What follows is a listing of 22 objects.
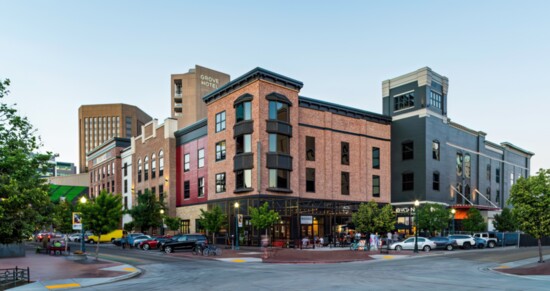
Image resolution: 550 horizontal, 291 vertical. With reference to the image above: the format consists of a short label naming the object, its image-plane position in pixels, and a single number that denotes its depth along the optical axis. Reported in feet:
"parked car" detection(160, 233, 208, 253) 129.59
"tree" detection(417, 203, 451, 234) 172.27
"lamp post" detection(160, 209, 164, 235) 195.49
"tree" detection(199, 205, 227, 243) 151.23
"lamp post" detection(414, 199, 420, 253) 128.80
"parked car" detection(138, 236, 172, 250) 148.46
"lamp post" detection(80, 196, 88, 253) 108.81
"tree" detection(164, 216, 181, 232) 186.80
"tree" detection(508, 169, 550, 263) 89.45
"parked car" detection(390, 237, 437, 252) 137.59
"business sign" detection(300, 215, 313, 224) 155.78
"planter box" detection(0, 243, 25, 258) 110.10
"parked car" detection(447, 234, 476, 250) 151.74
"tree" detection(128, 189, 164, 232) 191.21
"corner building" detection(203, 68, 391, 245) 152.97
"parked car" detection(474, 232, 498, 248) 160.47
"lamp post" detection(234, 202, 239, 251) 139.85
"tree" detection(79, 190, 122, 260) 106.42
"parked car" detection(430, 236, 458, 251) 143.74
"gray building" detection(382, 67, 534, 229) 194.80
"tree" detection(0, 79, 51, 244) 55.93
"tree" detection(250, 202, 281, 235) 134.82
